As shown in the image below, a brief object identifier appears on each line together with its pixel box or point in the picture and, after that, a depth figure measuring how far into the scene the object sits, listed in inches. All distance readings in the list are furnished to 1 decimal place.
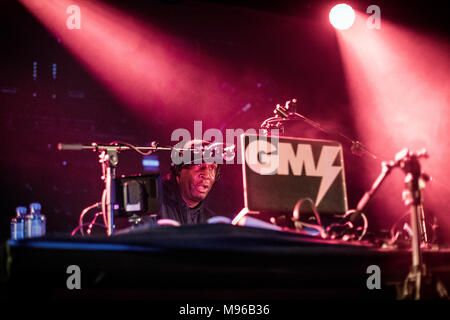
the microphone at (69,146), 71.3
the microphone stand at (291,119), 81.3
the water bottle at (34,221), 134.7
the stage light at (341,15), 154.5
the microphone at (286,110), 86.2
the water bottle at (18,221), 129.4
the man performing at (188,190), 133.5
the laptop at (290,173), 71.3
